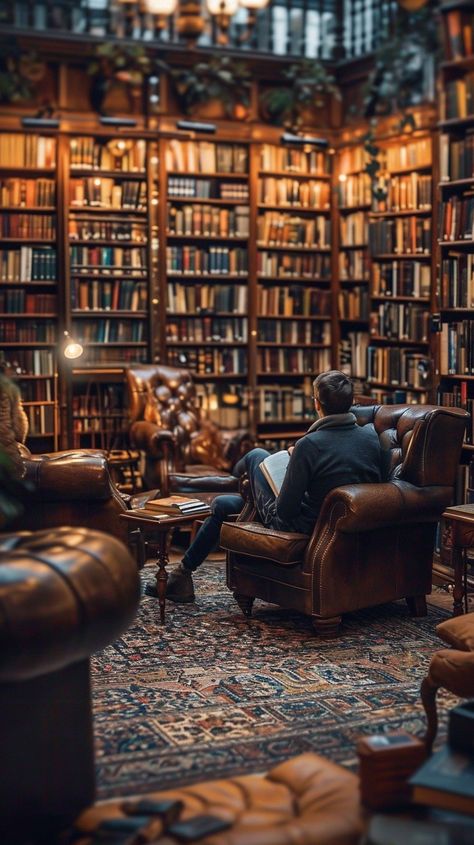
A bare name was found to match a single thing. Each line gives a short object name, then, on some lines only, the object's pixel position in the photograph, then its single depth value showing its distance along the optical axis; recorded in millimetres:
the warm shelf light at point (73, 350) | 9000
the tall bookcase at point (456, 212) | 7332
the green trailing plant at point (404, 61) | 9031
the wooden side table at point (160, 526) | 5938
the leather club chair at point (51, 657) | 2988
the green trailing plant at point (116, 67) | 9398
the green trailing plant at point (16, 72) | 9203
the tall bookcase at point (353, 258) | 9938
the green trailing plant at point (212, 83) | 9656
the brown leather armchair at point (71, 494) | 6066
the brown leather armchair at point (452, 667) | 3854
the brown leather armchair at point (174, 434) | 7977
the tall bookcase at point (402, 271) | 9039
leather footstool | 2748
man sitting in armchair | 5637
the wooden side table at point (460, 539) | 5578
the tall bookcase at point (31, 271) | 9406
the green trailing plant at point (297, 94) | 9891
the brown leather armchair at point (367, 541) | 5570
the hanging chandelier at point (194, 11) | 8336
